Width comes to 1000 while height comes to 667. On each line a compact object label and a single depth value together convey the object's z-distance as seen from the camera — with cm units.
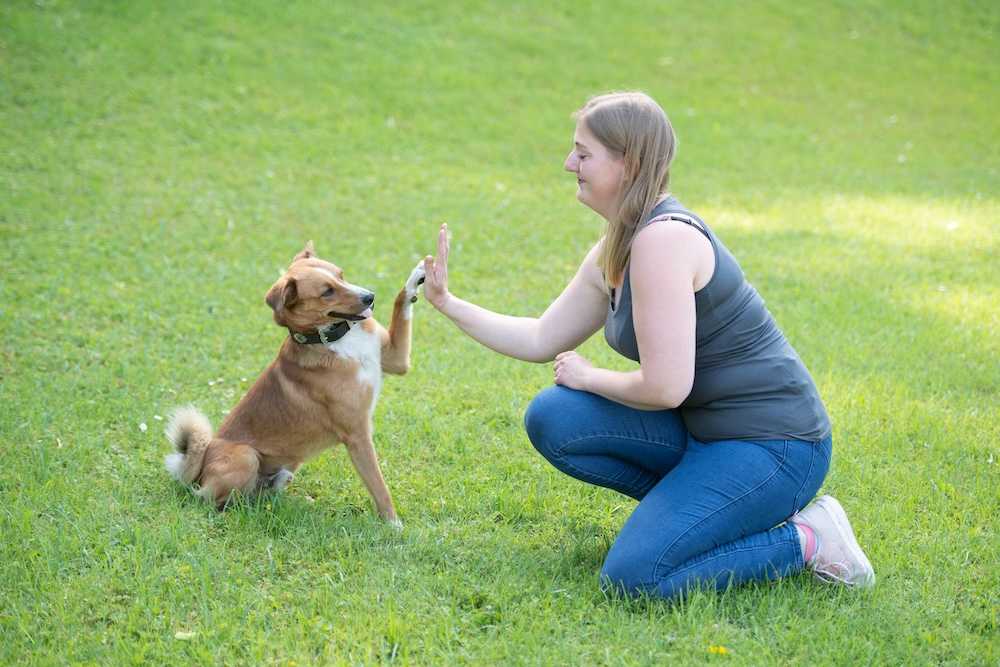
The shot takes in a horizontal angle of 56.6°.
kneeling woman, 314
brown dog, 392
